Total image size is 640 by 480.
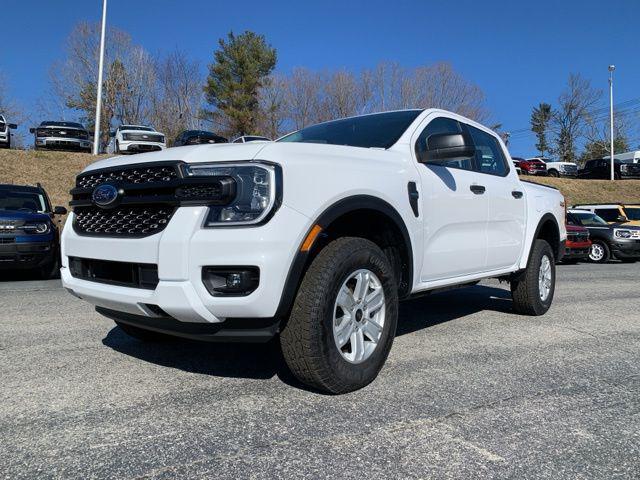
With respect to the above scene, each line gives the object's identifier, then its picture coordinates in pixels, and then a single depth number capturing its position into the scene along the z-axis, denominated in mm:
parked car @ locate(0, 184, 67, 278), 8070
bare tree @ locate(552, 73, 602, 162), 63400
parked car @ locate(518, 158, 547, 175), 37875
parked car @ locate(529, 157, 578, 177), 39531
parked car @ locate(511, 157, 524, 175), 37181
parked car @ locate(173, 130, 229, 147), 23594
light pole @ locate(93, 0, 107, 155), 23656
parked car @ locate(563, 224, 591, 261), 13367
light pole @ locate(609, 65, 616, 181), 35825
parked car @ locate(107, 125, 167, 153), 20828
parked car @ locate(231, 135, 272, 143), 18500
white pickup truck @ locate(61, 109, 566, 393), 2535
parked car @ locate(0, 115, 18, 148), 21641
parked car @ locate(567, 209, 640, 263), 14586
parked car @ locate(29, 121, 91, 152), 21547
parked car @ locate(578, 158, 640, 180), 36562
